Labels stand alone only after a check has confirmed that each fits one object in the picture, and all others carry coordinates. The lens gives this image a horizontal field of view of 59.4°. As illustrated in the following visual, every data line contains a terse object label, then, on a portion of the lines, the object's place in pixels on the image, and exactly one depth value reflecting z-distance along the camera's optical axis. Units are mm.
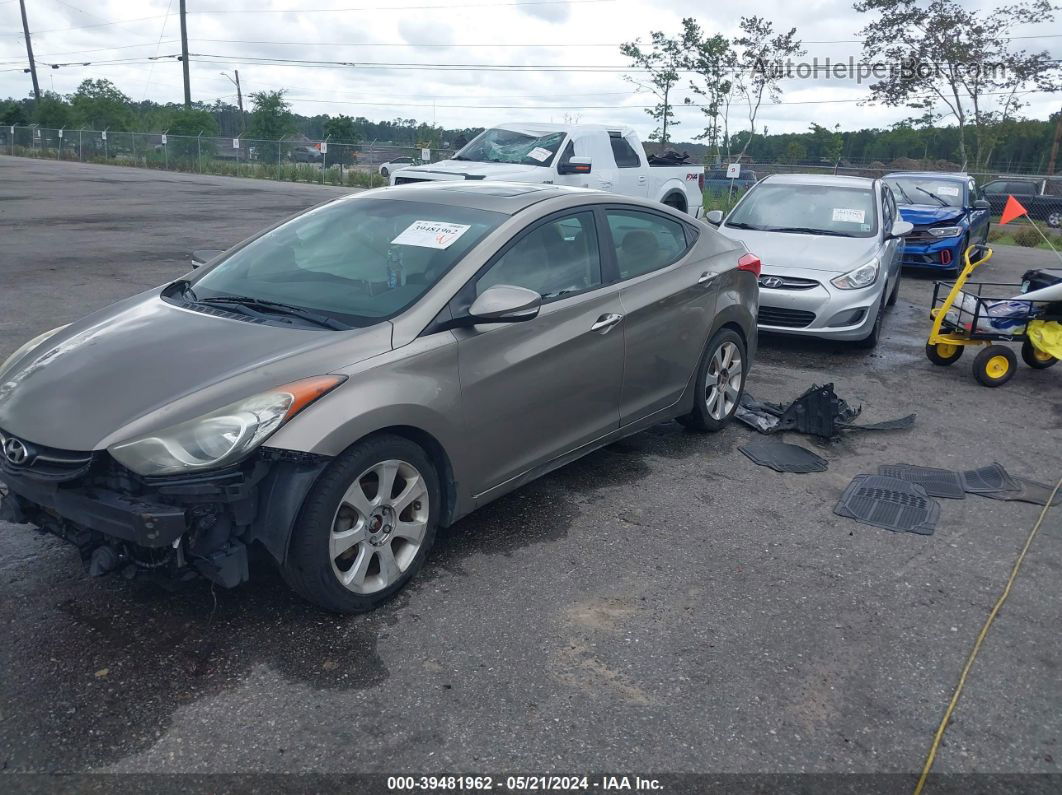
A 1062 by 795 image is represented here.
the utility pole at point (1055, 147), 29992
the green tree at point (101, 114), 61688
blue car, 13570
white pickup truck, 12203
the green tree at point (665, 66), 32344
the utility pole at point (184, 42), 52125
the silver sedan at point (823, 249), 8469
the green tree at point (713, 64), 31141
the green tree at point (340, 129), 57406
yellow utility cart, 7605
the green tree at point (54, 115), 60406
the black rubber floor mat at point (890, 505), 4855
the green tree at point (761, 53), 30500
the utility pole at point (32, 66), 66775
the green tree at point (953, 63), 29234
